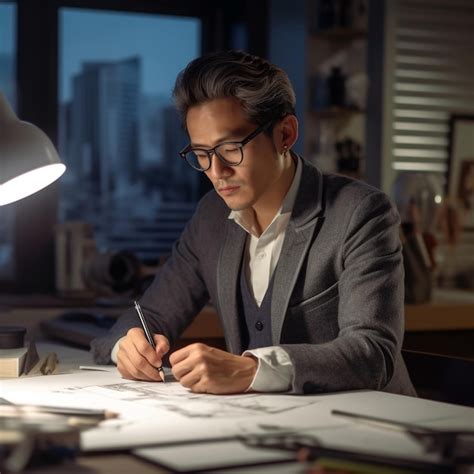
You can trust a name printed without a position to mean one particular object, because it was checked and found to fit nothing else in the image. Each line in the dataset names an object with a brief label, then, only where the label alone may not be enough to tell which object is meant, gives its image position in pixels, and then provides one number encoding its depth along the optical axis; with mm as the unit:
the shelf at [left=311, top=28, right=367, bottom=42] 4370
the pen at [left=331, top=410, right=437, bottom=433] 1448
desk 1311
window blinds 4628
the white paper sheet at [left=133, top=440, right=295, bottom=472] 1301
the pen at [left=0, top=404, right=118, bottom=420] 1509
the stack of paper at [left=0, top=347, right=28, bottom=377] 1914
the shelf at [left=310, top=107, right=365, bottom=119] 4366
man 1772
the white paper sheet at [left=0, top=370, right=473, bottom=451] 1432
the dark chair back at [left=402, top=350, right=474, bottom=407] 1960
